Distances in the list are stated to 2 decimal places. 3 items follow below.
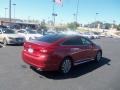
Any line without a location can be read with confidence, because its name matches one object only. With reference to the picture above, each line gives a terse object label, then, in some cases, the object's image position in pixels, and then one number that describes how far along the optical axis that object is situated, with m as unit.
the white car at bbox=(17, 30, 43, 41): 10.16
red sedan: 3.45
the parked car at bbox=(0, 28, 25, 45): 7.93
